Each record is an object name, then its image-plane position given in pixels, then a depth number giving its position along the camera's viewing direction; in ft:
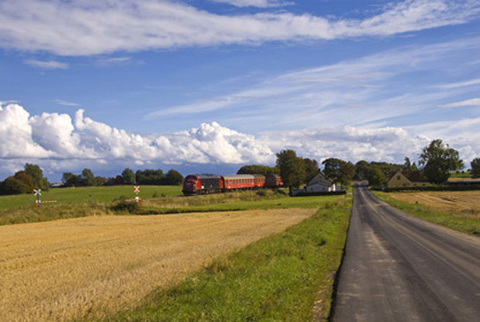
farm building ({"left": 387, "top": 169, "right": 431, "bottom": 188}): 432.66
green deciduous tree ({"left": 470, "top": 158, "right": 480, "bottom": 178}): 574.64
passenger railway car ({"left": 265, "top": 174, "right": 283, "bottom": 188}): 337.72
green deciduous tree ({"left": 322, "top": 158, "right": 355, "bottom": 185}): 499.51
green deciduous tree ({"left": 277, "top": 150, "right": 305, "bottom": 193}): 343.05
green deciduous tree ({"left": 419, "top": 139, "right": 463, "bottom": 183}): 401.49
